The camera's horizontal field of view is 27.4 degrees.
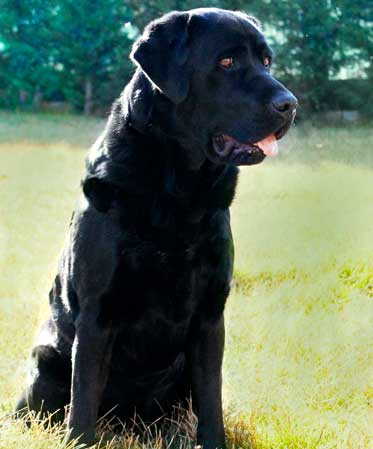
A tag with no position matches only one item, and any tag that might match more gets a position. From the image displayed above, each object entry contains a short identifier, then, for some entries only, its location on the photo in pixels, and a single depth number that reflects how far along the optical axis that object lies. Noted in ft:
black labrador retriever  8.00
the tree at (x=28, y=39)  67.41
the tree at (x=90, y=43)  62.54
